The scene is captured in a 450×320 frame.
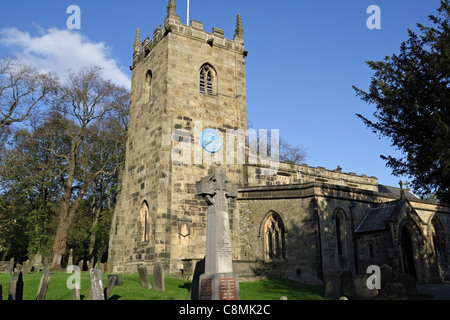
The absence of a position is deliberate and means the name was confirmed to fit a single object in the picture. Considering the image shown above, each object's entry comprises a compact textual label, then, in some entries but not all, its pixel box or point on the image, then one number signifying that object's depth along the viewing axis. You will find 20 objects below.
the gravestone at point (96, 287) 10.47
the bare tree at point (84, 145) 29.48
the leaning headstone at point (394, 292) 13.52
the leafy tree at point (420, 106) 13.01
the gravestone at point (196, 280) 12.24
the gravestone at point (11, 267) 20.62
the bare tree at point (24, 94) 29.00
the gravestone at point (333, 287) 14.41
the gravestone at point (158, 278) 13.58
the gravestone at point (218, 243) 10.45
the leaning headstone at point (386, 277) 14.73
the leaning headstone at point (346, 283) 14.98
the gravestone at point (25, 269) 21.13
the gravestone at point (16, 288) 11.14
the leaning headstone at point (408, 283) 14.61
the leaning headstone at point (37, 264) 25.95
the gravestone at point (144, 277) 14.29
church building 19.53
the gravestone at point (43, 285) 11.51
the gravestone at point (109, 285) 11.57
